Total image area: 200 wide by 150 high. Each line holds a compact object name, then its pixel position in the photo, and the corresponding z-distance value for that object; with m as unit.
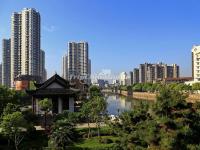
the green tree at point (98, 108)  14.43
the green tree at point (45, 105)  15.58
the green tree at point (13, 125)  10.23
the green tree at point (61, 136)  10.19
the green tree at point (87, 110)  15.00
